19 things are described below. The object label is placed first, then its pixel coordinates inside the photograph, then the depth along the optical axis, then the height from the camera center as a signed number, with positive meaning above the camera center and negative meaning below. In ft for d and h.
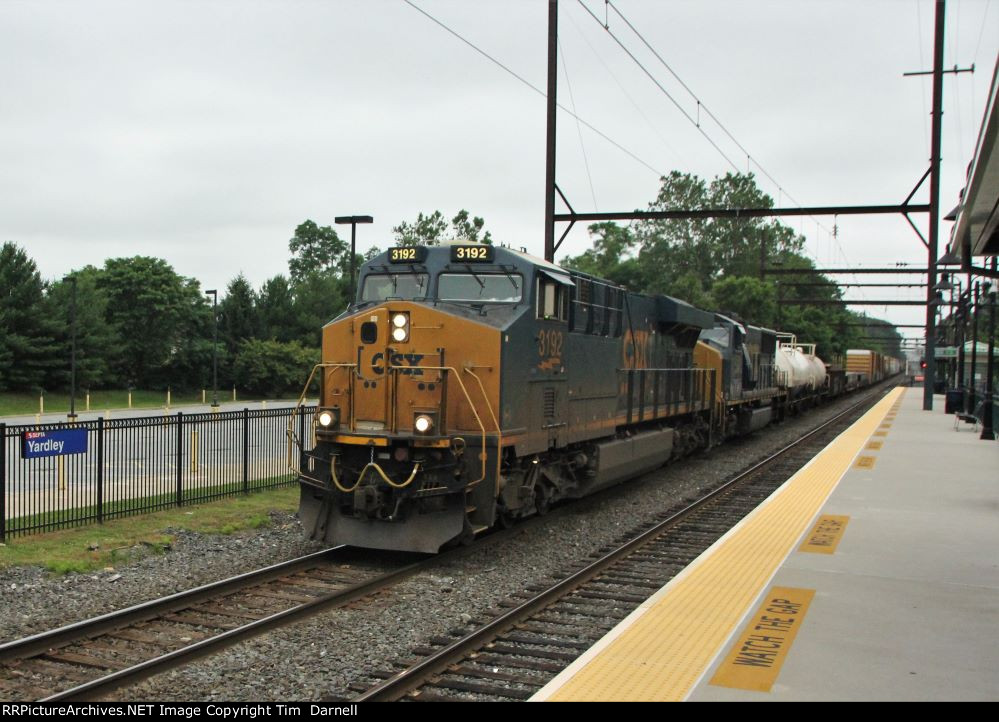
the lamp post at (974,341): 88.28 +3.61
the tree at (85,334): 155.84 +4.78
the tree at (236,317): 189.78 +10.14
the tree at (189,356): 179.73 +1.17
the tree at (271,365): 177.47 -0.38
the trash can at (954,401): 106.32 -3.22
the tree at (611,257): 223.92 +34.73
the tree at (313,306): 195.21 +13.59
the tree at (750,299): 170.71 +14.71
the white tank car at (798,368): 106.73 +0.77
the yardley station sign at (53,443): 34.78 -3.50
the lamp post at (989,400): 72.54 -1.98
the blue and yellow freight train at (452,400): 31.91 -1.33
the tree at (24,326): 147.74 +5.76
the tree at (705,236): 256.73 +41.69
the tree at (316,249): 315.99 +42.59
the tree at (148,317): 178.19 +9.35
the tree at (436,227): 217.15 +35.65
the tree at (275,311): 193.67 +11.92
